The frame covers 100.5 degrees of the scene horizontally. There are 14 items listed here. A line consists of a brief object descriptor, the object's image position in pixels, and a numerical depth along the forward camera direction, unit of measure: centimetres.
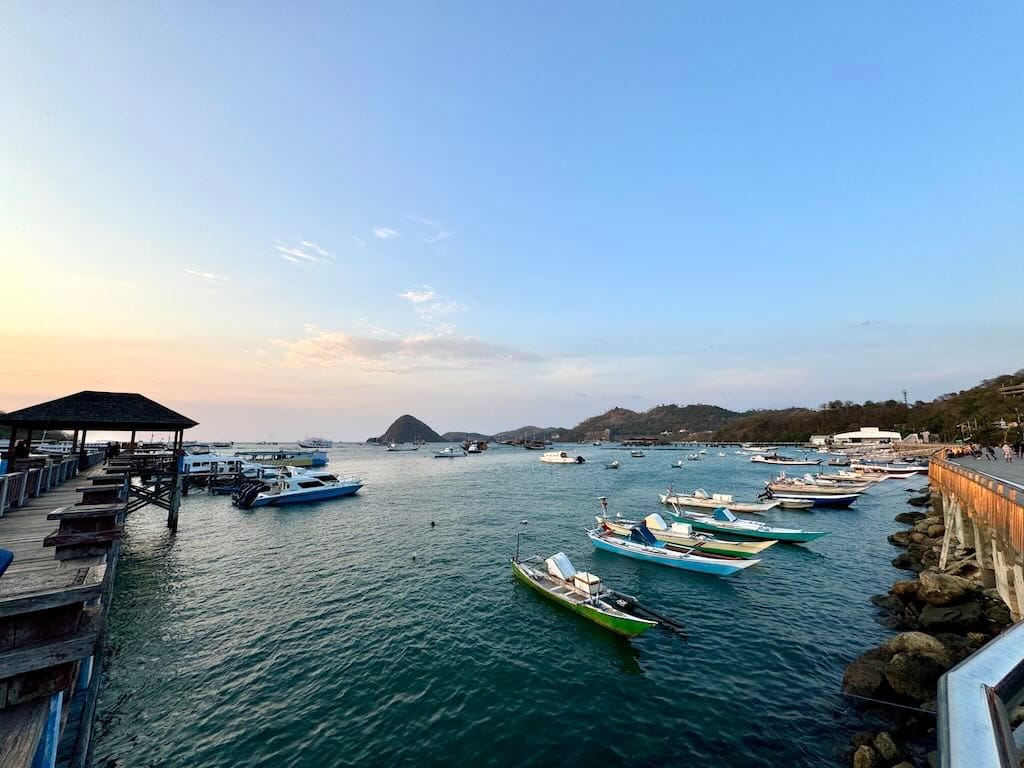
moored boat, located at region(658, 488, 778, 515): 4809
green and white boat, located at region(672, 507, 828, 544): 3594
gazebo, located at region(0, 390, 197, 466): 2803
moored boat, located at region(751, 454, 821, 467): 11359
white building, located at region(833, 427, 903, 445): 15250
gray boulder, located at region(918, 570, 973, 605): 2025
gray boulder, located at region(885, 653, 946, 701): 1470
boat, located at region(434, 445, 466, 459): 16492
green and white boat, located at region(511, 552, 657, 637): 1944
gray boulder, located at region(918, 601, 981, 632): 1866
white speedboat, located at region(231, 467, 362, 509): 5241
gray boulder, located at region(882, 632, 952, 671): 1540
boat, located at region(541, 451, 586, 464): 12875
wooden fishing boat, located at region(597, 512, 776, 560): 3031
